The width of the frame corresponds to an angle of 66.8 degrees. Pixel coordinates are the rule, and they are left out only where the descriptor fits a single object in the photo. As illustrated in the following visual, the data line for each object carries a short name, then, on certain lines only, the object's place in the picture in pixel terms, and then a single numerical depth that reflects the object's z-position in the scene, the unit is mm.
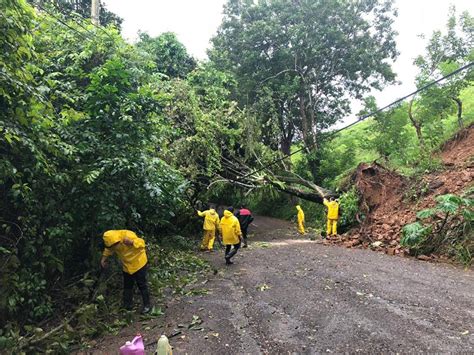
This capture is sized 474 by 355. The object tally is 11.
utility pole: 11561
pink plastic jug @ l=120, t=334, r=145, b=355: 3279
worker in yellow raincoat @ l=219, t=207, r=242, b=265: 8711
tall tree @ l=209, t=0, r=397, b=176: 21422
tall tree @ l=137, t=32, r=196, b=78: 18734
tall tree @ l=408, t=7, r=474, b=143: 14406
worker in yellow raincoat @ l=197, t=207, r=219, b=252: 11883
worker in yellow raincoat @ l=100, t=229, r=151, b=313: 5476
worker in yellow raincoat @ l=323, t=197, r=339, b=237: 13297
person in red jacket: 12739
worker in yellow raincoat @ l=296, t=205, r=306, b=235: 18109
